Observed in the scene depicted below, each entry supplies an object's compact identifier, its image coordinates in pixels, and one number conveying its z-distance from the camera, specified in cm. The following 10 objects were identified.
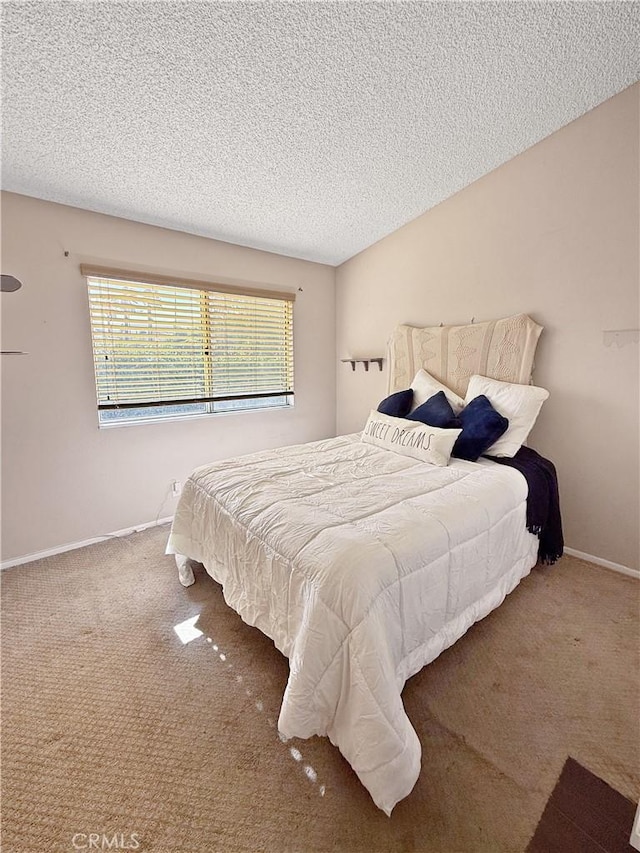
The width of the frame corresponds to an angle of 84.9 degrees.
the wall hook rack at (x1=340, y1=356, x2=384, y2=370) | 347
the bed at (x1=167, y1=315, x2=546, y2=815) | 102
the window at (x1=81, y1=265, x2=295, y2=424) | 256
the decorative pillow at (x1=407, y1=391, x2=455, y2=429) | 239
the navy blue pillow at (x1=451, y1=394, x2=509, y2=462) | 213
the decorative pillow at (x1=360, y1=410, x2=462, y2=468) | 212
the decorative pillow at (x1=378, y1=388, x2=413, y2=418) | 280
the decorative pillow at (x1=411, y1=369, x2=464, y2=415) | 270
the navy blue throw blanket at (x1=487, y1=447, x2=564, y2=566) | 193
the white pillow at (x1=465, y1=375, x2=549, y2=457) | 219
